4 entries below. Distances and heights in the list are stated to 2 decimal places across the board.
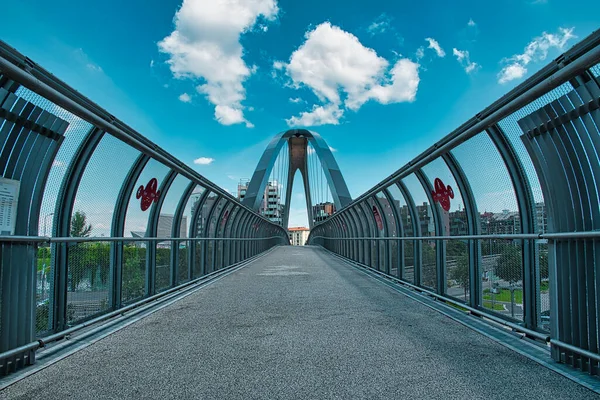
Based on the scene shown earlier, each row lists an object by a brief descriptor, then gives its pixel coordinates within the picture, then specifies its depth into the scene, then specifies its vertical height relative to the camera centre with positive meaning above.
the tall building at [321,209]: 52.37 +1.85
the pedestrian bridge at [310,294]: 2.35 -0.52
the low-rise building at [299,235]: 152.38 -4.59
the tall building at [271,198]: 86.06 +6.13
